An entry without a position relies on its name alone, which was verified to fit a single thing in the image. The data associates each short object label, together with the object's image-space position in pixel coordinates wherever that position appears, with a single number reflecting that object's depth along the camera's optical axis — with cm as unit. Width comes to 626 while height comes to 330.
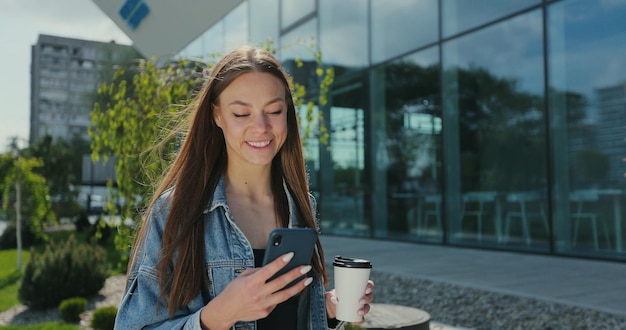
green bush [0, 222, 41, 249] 1481
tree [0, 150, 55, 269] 1109
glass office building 731
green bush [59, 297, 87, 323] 536
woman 114
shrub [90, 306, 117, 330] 435
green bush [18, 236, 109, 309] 643
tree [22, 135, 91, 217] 1983
